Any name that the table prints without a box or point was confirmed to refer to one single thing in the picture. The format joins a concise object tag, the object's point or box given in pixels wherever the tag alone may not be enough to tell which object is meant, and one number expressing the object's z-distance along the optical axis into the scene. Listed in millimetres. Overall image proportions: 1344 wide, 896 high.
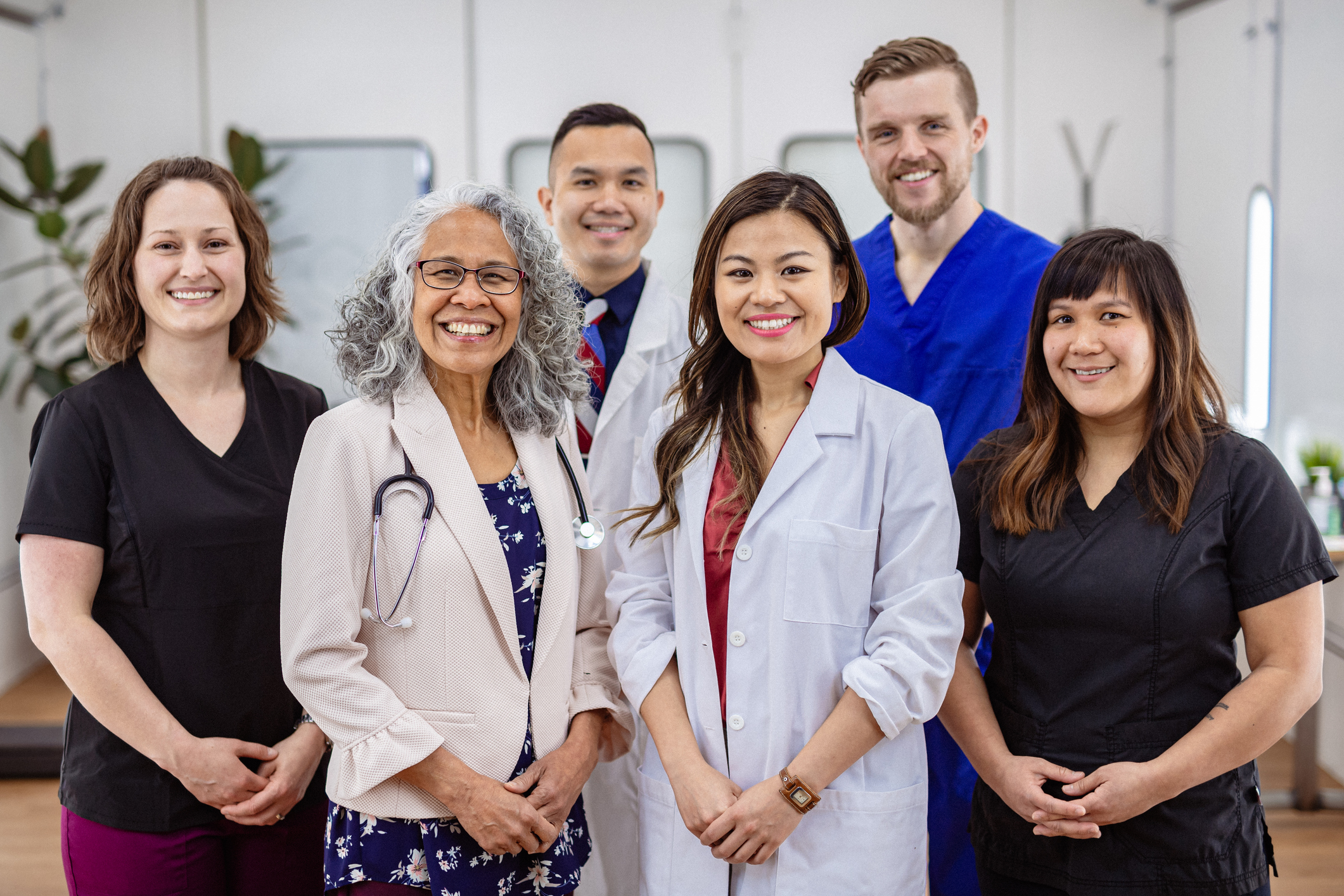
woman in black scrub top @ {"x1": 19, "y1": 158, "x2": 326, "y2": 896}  1645
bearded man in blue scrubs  2109
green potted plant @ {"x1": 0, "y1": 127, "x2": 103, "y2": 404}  4582
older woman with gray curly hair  1451
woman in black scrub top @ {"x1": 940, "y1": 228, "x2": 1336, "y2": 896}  1488
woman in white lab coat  1474
